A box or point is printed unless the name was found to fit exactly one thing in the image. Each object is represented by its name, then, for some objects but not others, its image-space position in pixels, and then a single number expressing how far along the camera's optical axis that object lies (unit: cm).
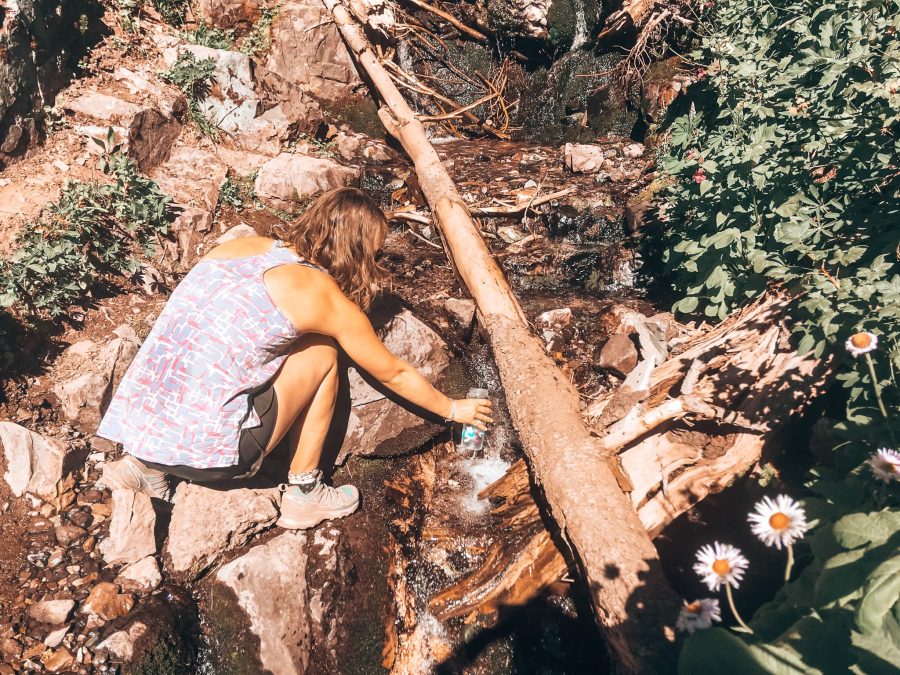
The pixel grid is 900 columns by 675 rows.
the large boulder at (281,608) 281
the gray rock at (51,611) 268
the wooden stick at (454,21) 826
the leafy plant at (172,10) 647
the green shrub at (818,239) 158
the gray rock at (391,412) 379
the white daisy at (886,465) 178
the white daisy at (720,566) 167
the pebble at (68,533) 304
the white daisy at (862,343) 197
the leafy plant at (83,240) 374
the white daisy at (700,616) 181
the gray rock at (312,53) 722
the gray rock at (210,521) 302
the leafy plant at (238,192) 525
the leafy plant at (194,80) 576
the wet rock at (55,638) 261
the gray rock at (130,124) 505
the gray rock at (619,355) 404
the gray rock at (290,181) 547
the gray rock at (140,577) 288
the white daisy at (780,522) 170
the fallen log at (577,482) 234
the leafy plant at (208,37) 639
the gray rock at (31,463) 312
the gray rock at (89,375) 350
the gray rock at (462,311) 451
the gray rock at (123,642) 258
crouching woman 262
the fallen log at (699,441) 302
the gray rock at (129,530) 299
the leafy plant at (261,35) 709
